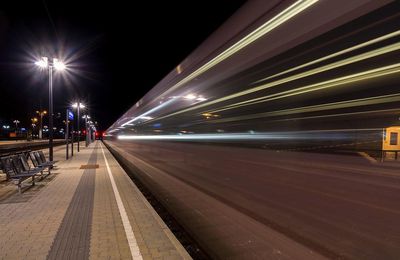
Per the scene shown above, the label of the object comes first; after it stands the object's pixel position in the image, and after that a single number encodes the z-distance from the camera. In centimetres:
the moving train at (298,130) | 288
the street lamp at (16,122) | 7694
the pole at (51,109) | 1414
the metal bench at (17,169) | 838
